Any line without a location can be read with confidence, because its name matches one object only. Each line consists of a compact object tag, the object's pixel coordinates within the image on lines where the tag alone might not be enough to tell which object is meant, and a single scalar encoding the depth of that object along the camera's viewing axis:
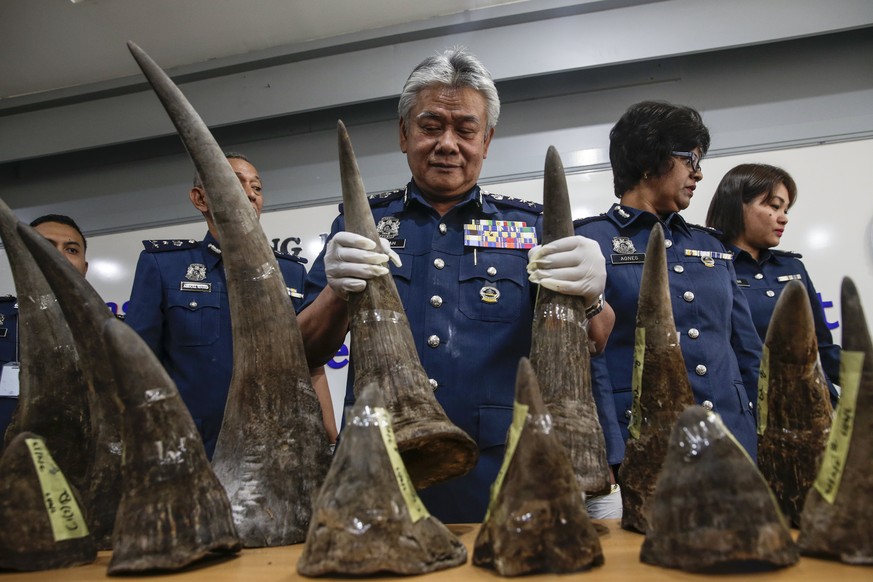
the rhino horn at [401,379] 1.07
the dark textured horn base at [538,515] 0.85
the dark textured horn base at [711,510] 0.81
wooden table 0.82
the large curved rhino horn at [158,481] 0.92
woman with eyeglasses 2.15
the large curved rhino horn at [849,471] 0.86
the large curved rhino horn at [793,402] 1.06
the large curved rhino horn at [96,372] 1.12
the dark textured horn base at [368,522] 0.86
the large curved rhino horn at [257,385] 1.10
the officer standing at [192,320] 2.72
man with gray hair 1.69
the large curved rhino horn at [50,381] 1.20
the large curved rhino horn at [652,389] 1.15
